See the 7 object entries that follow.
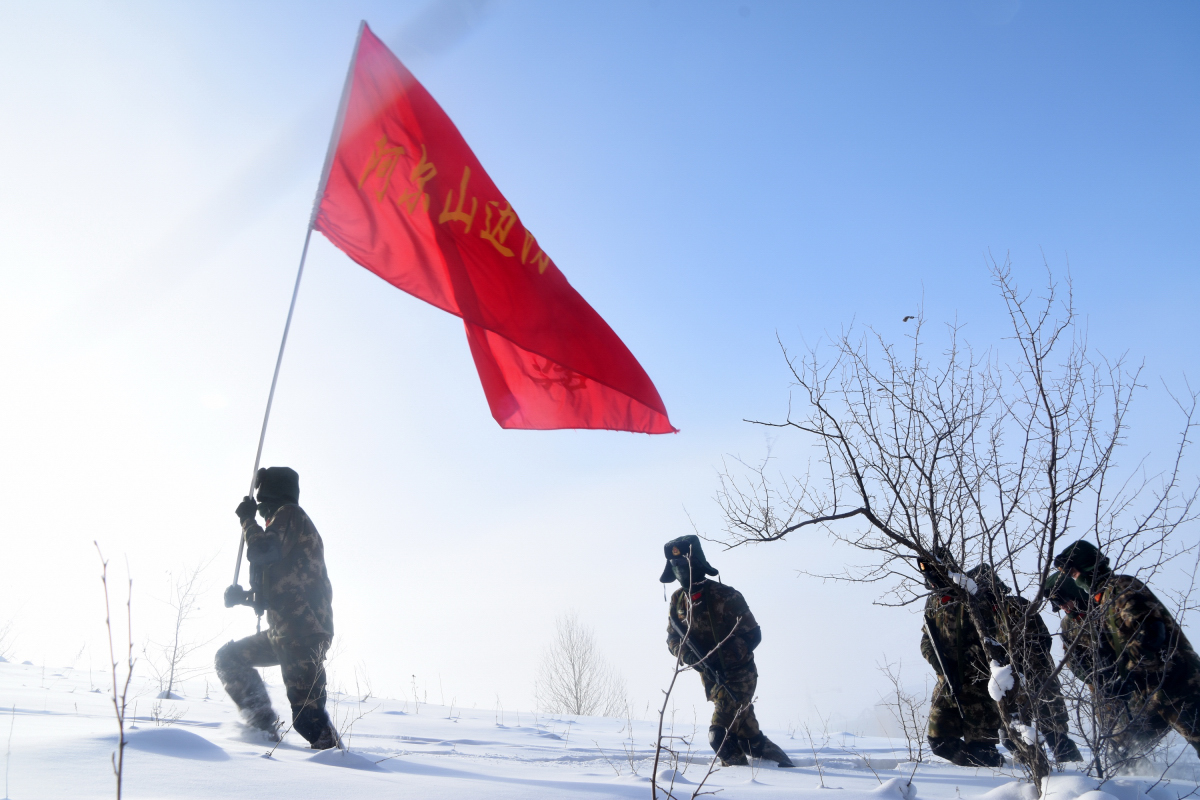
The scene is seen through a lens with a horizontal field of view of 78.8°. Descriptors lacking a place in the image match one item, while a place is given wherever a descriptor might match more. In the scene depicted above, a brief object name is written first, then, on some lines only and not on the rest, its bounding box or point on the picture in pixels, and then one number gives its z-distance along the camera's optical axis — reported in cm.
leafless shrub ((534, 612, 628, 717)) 2393
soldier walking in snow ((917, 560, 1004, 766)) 559
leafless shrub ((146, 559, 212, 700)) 784
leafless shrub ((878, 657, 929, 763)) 549
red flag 484
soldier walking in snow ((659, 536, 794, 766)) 541
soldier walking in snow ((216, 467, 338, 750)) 433
